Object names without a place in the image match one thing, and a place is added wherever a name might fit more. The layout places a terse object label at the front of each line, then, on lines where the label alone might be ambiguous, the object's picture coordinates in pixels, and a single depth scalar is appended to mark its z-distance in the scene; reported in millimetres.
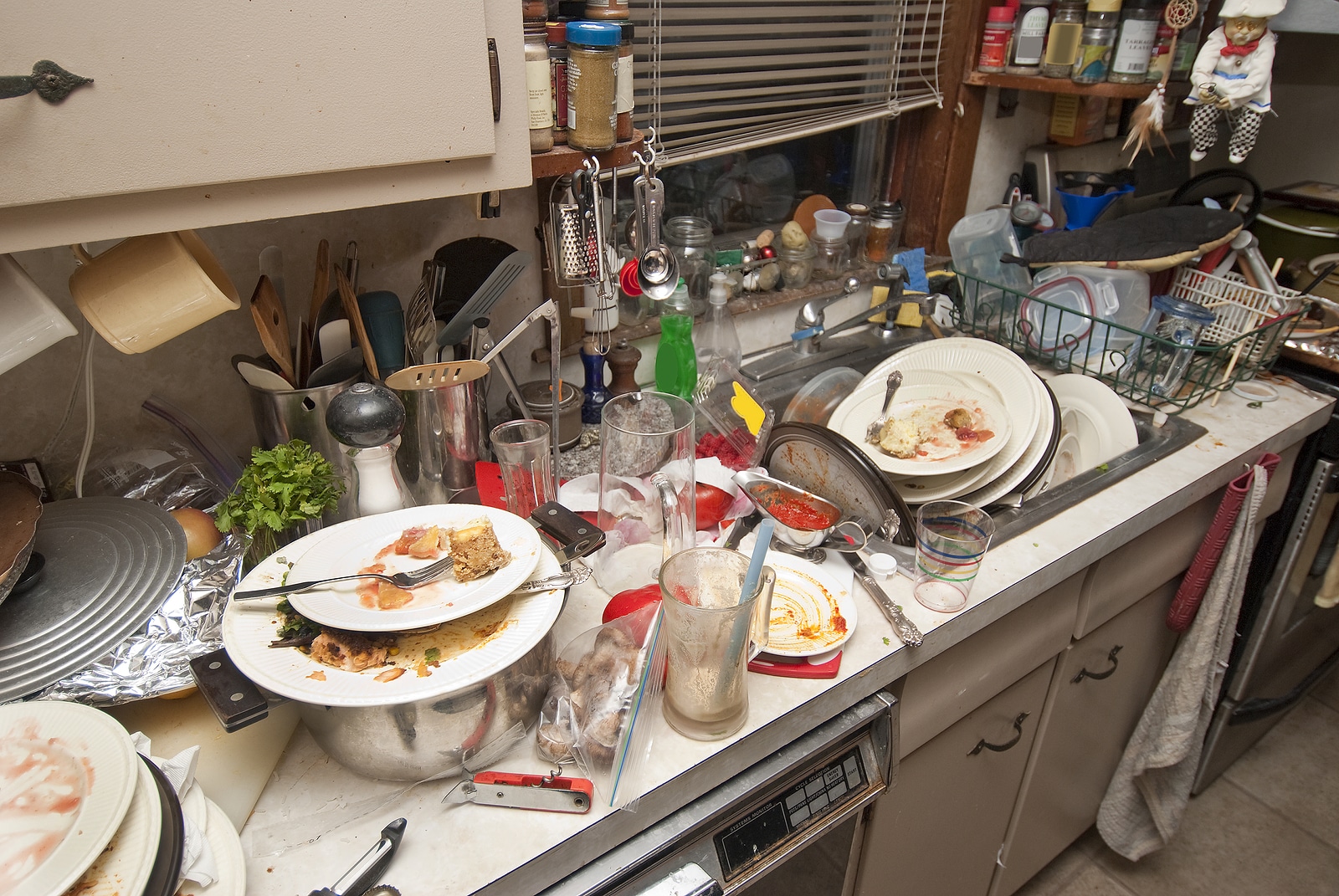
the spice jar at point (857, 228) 1684
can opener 722
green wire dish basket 1433
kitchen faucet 1561
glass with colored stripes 980
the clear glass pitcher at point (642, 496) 972
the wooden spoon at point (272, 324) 876
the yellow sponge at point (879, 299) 1650
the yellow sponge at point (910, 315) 1634
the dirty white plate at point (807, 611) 898
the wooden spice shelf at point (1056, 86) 1463
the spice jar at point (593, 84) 897
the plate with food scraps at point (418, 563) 715
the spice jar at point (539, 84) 898
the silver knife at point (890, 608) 929
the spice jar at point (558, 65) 920
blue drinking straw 760
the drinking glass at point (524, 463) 967
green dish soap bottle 1347
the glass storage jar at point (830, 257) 1639
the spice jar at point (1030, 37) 1542
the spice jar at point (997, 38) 1566
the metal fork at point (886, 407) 1315
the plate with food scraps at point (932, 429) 1211
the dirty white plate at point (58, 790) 540
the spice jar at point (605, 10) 958
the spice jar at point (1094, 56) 1462
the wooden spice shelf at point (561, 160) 927
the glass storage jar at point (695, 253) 1488
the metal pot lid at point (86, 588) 711
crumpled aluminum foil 708
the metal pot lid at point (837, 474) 1070
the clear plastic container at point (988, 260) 1630
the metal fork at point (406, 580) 733
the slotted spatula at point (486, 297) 1038
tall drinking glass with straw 749
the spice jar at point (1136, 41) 1423
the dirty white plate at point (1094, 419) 1340
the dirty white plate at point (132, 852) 556
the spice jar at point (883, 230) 1709
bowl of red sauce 1038
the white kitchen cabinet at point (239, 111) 594
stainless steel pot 685
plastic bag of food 737
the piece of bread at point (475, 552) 779
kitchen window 1308
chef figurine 1308
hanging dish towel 1385
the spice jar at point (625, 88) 954
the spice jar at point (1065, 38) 1491
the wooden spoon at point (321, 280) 999
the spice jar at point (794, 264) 1603
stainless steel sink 1178
